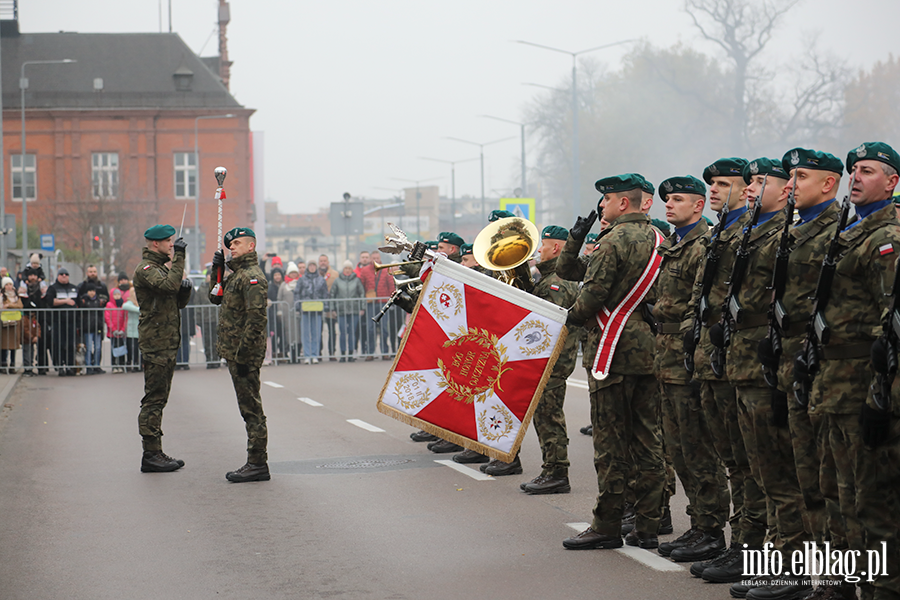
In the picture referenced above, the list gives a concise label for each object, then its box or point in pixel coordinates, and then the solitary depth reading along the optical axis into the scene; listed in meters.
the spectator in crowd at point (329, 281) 23.08
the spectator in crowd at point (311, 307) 22.97
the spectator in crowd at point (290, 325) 23.05
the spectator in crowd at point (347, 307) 23.05
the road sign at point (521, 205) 31.64
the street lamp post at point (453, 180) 65.25
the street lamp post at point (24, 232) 39.75
